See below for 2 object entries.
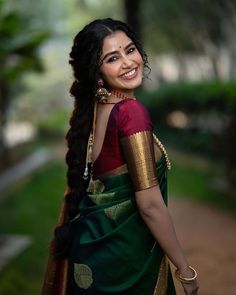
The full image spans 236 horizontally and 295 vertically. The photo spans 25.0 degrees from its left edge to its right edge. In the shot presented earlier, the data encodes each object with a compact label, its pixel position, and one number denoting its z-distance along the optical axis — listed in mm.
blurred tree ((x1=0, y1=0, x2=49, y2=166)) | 5699
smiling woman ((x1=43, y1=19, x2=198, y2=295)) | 1957
